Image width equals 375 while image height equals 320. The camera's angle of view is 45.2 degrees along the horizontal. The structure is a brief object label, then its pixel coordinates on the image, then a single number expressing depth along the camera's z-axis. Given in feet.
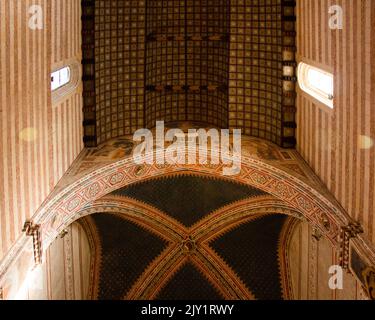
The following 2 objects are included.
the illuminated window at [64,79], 39.75
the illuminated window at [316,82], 37.50
